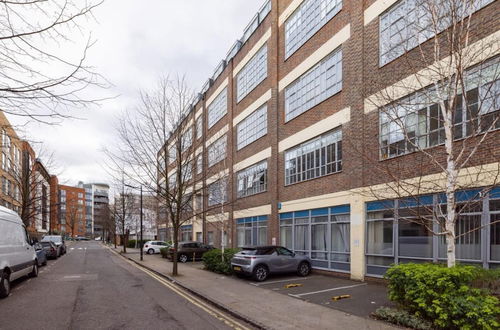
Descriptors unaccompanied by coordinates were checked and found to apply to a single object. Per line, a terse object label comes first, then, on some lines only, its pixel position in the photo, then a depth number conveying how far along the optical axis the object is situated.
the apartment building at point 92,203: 146.62
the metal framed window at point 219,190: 25.20
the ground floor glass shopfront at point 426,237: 10.23
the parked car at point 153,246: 37.94
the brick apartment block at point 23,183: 25.42
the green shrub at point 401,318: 7.43
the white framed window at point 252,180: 23.81
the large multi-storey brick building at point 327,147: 11.69
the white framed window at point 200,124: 34.22
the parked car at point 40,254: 21.26
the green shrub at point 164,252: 30.55
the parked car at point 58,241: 34.23
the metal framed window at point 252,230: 23.34
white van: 11.43
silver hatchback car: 15.09
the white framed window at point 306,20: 17.45
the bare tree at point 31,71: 4.91
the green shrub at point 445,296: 6.57
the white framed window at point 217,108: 31.77
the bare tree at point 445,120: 7.92
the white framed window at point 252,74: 24.41
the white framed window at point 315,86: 16.80
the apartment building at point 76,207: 124.94
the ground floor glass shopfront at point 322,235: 15.80
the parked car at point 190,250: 26.02
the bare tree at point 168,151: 18.62
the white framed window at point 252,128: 24.00
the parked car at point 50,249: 28.70
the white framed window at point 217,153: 26.98
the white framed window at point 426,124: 10.05
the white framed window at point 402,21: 8.37
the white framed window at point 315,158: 16.56
